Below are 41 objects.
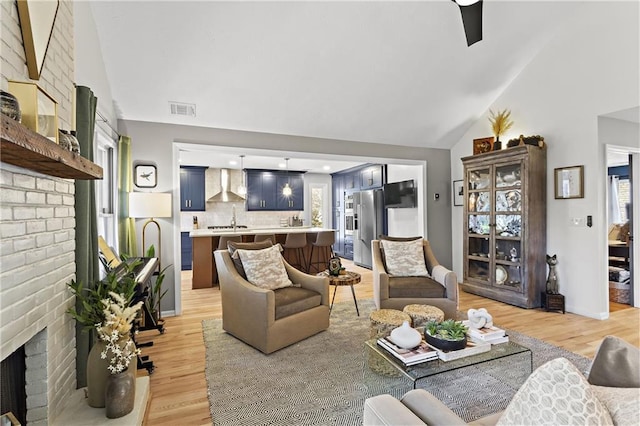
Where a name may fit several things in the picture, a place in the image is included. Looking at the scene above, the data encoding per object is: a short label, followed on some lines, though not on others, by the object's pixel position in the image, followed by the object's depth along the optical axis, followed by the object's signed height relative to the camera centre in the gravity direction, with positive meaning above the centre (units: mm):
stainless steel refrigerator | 6801 -177
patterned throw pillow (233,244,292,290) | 3135 -535
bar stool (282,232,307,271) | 5758 -479
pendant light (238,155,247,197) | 7698 +668
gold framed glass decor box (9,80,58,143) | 1330 +488
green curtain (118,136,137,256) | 3553 +231
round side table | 3479 -714
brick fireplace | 1358 -315
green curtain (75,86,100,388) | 2092 -40
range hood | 7891 +532
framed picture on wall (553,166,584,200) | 3736 +356
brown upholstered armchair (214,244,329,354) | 2758 -873
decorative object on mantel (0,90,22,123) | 1118 +400
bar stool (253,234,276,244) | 5430 -384
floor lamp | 3443 +134
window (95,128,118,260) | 3297 +271
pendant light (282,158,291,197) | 8375 +648
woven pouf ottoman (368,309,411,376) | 2051 -822
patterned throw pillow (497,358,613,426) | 699 -433
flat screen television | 5853 +359
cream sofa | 713 -478
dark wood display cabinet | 4027 -173
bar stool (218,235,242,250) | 5038 -389
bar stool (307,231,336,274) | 6027 -712
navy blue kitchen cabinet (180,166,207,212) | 7664 +672
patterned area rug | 1964 -1215
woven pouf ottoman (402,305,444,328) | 2568 -827
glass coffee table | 1769 -874
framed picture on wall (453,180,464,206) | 5398 +347
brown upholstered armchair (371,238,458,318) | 3377 -847
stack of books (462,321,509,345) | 2100 -816
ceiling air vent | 3730 +1269
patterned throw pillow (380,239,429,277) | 3771 -545
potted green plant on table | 1939 -762
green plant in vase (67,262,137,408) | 1842 -751
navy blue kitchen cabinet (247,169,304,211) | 8281 +652
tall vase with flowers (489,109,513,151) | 4461 +1230
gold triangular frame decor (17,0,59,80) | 1487 +910
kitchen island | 5418 -702
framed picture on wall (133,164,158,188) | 3834 +488
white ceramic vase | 1936 -757
